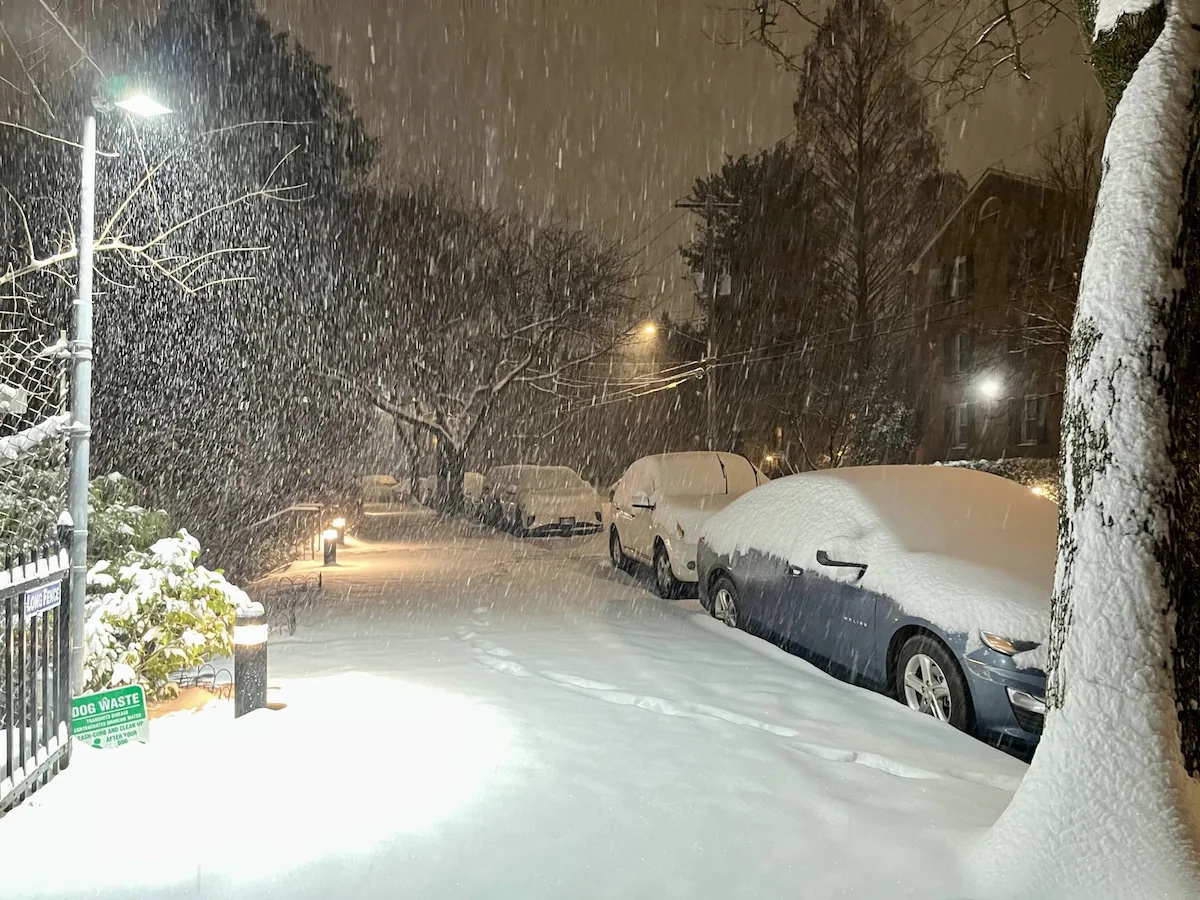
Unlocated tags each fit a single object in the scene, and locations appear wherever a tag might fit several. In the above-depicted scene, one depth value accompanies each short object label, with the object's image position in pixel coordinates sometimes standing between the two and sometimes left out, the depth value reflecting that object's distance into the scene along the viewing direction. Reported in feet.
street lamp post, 16.74
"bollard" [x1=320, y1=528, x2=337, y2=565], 45.34
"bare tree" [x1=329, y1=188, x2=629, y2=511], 82.99
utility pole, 74.47
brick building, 80.53
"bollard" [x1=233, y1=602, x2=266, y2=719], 17.22
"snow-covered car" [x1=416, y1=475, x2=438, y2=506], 116.78
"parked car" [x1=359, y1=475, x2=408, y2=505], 126.31
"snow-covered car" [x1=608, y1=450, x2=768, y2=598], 34.53
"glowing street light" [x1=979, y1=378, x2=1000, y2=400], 85.87
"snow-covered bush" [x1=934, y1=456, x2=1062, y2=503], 60.03
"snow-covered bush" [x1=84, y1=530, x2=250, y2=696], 17.92
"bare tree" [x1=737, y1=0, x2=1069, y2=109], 22.17
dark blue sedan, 16.57
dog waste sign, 14.92
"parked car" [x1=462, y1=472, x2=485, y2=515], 86.90
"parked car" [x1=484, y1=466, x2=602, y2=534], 64.95
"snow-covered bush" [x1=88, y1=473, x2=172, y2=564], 23.79
